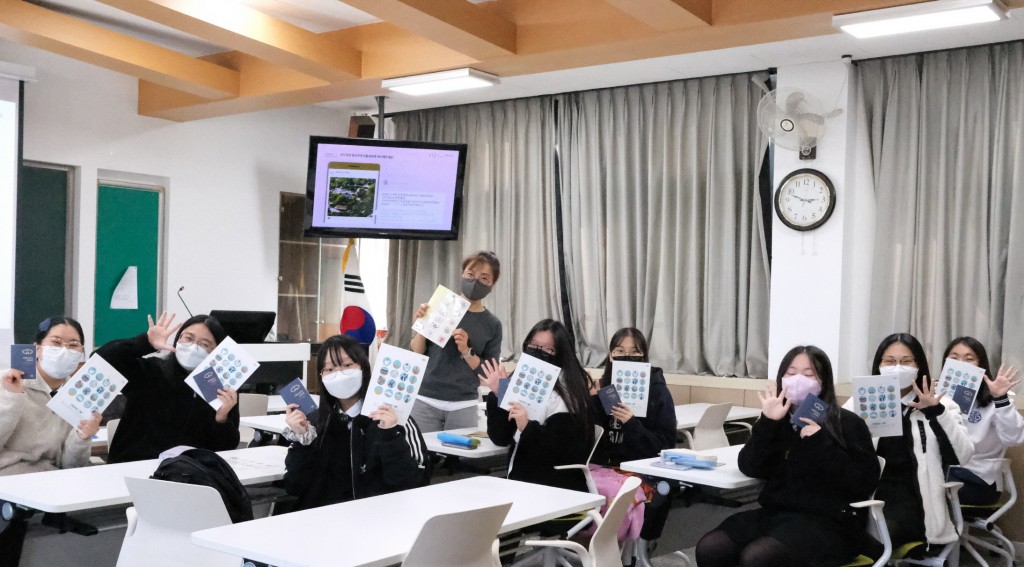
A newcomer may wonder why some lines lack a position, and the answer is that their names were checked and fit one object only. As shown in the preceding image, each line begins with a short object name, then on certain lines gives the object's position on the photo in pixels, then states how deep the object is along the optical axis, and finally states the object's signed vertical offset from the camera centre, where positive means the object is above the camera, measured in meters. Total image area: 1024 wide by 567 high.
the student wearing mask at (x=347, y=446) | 3.46 -0.67
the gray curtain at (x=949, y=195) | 5.75 +0.53
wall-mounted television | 6.95 +0.54
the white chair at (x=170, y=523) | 2.76 -0.78
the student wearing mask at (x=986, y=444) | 4.79 -0.81
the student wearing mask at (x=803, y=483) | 3.55 -0.78
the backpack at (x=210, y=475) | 2.96 -0.67
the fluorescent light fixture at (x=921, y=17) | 4.37 +1.23
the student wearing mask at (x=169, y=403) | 4.00 -0.62
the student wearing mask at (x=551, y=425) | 4.06 -0.67
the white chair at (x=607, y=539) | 2.96 -0.84
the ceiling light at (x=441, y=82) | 5.81 +1.13
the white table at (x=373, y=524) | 2.49 -0.77
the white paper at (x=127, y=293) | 6.99 -0.28
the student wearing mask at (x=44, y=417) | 3.68 -0.64
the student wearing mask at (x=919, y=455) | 4.14 -0.77
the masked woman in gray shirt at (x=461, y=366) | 5.06 -0.53
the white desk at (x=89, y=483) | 3.01 -0.78
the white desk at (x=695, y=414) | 5.53 -0.87
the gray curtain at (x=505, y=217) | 7.62 +0.40
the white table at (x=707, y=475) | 3.68 -0.79
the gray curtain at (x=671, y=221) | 6.70 +0.37
